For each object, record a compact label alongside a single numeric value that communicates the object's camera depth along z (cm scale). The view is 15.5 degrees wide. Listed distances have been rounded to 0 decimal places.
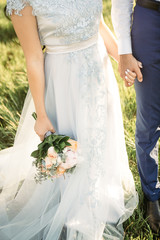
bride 248
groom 250
